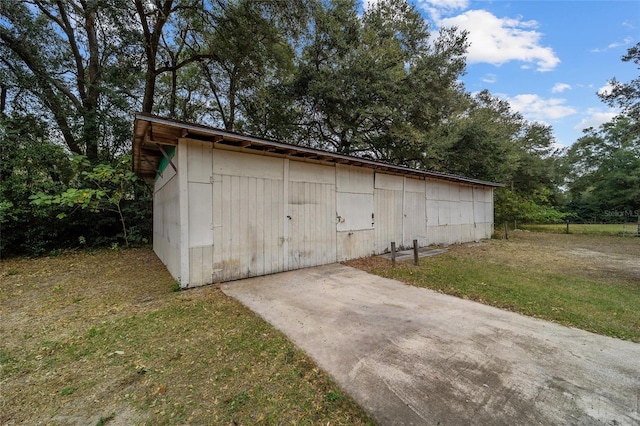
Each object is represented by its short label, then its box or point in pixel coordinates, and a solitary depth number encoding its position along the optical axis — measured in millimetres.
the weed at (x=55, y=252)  6999
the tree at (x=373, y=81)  10352
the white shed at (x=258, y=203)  4238
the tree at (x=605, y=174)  16844
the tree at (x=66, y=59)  7605
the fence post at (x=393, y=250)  5766
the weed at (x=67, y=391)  1821
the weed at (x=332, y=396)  1755
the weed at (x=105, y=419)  1549
